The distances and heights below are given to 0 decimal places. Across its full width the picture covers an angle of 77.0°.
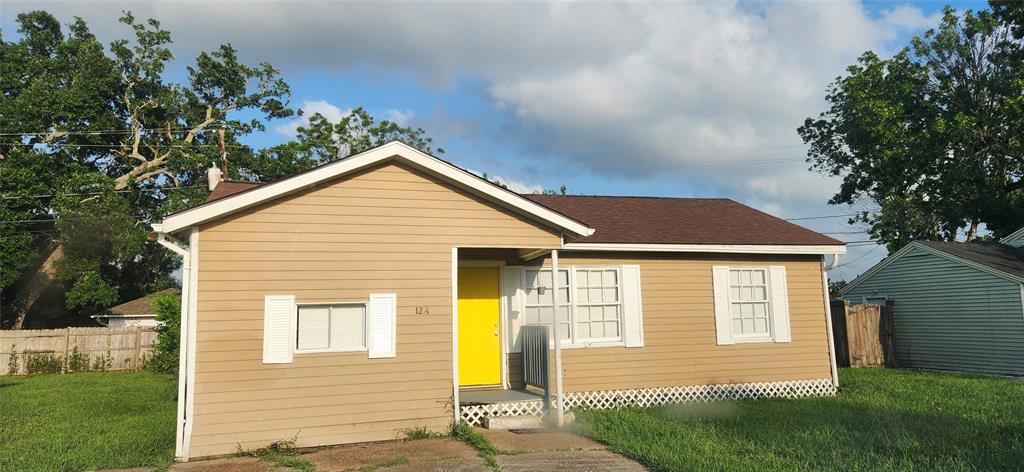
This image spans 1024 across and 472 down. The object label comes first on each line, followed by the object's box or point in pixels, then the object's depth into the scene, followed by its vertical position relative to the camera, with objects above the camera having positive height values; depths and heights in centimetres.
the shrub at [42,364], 1862 -72
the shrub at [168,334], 1747 +4
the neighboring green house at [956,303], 1437 +27
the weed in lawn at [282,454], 687 -137
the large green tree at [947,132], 2317 +658
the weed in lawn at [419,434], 796 -130
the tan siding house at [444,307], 756 +27
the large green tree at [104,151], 2548 +833
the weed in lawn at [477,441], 698 -135
